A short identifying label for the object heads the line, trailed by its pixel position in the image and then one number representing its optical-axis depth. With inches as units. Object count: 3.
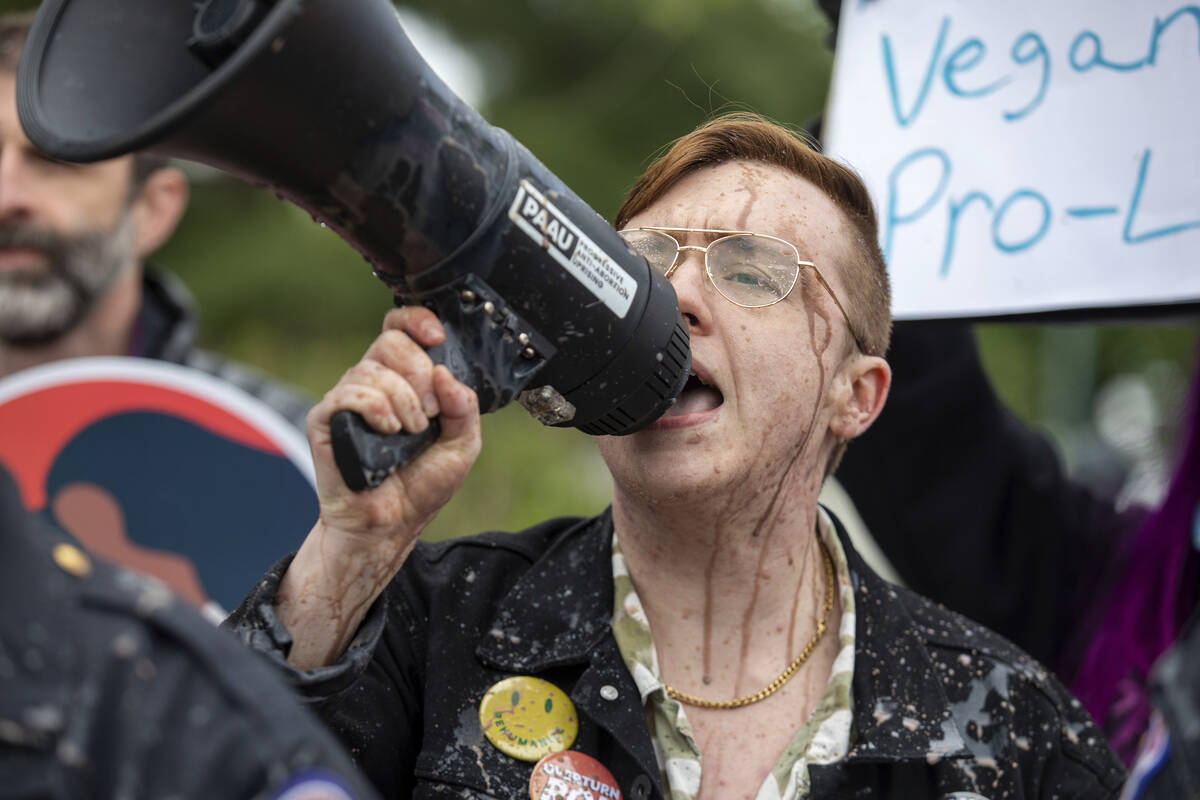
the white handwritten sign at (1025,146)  107.0
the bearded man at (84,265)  138.4
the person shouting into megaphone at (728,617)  84.0
